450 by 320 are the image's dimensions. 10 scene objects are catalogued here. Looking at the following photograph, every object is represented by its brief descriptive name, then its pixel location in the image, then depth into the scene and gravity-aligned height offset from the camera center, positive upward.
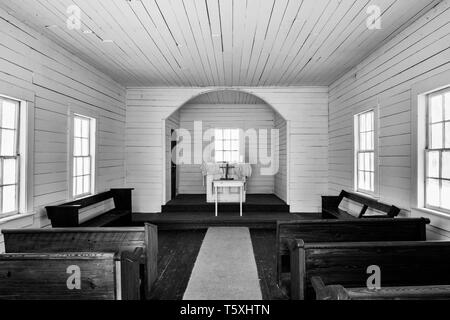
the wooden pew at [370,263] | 1.97 -0.70
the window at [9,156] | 3.10 +0.05
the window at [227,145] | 8.70 +0.55
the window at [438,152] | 2.90 +0.13
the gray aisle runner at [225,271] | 2.98 -1.39
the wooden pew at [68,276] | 1.77 -0.74
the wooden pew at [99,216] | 3.69 -0.75
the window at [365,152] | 4.48 +0.21
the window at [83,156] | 4.59 +0.09
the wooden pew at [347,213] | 3.59 -0.66
